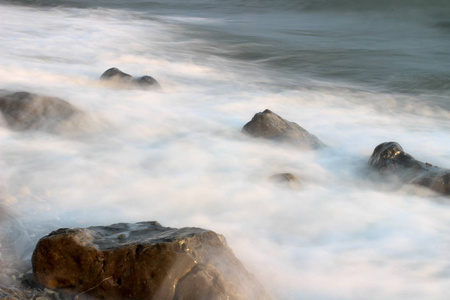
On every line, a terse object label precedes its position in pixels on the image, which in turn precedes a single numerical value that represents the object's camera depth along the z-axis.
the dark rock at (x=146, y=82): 6.40
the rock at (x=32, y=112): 4.33
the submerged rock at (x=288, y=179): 3.87
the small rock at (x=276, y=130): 4.69
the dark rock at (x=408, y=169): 3.83
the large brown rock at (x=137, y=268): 2.18
